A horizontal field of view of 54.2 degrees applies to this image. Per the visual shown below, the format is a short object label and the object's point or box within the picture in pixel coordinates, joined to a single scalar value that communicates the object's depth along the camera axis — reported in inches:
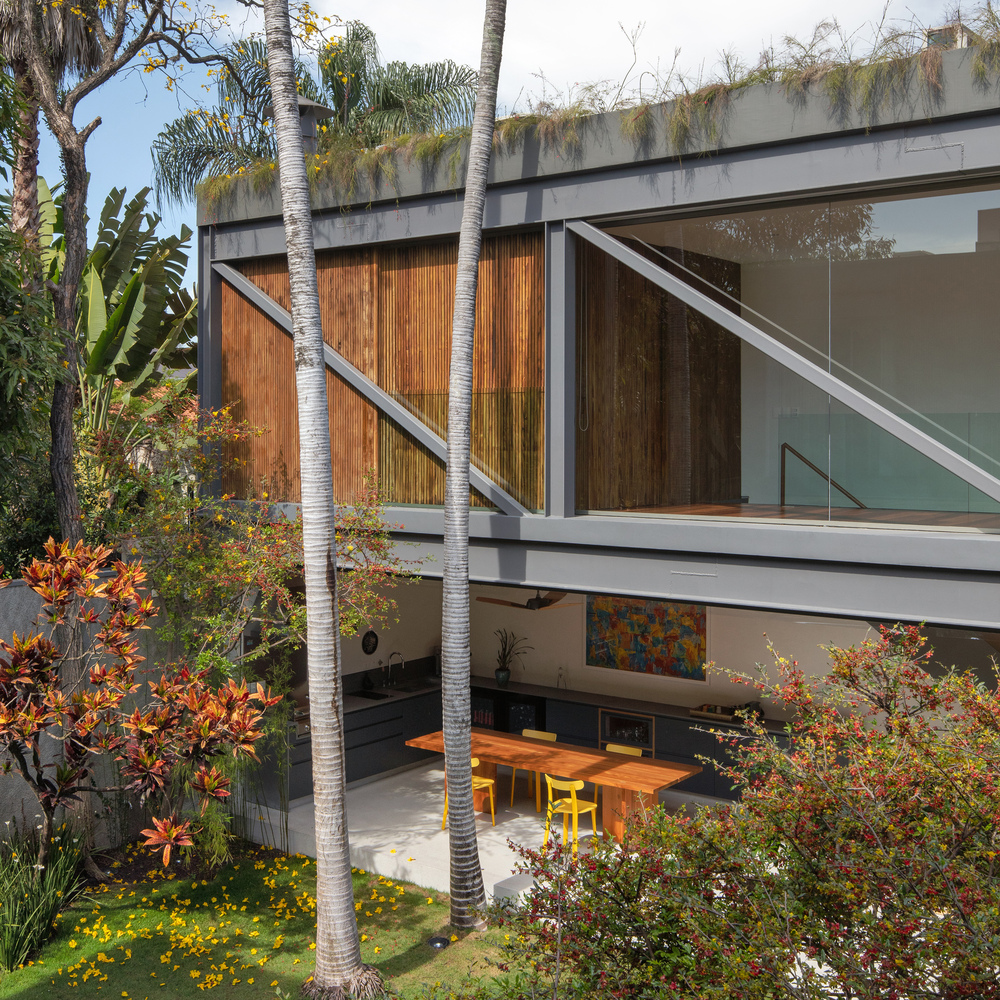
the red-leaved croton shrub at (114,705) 287.7
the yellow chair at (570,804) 397.7
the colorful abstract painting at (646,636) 512.7
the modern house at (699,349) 288.4
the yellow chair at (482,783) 441.4
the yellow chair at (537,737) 461.7
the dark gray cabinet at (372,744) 451.2
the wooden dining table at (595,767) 402.0
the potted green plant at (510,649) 579.8
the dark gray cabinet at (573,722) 523.2
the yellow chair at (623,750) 456.4
